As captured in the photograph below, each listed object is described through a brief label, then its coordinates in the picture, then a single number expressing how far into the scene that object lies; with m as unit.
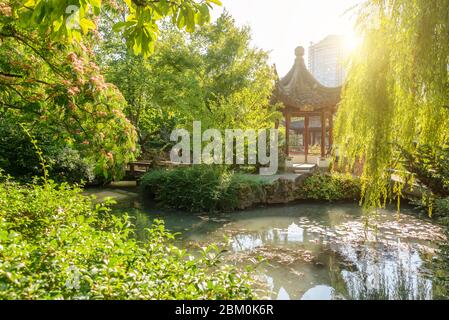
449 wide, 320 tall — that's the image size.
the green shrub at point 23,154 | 10.94
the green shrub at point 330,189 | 11.56
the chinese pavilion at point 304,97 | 14.30
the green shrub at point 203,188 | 9.98
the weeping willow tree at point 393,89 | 2.94
